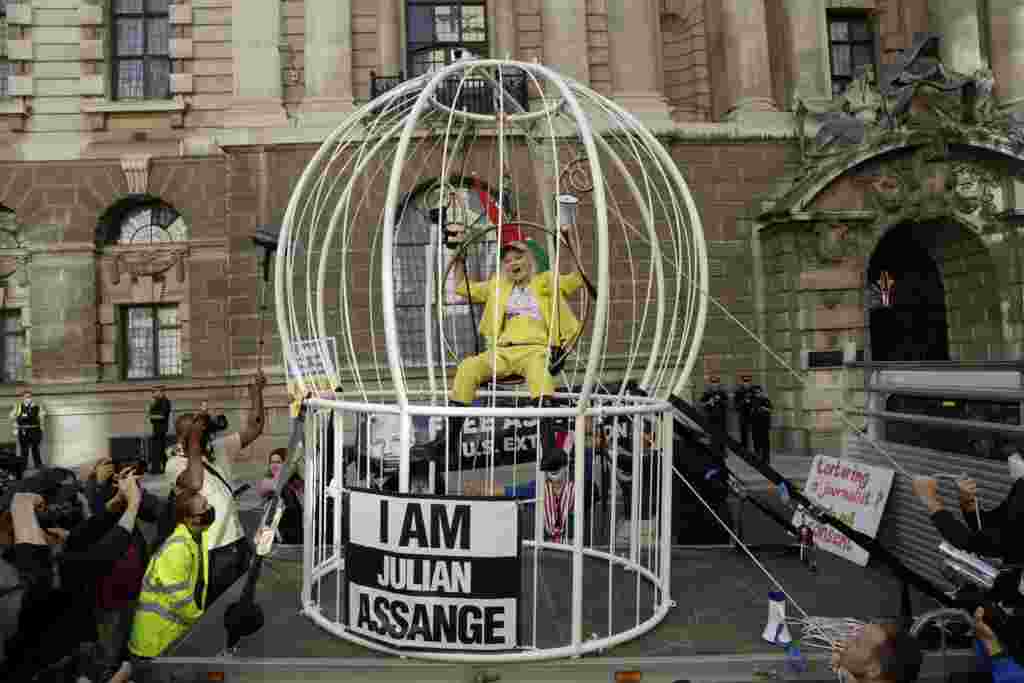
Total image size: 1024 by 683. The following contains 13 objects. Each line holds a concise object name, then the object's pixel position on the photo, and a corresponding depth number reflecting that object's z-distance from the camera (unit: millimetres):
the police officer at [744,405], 12562
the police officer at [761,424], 12203
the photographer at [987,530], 3367
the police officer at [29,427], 12781
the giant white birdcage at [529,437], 3803
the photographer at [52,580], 3051
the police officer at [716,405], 12586
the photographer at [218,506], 3991
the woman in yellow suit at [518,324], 4590
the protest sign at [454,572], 3605
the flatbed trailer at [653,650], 3705
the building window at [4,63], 14716
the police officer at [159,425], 12891
